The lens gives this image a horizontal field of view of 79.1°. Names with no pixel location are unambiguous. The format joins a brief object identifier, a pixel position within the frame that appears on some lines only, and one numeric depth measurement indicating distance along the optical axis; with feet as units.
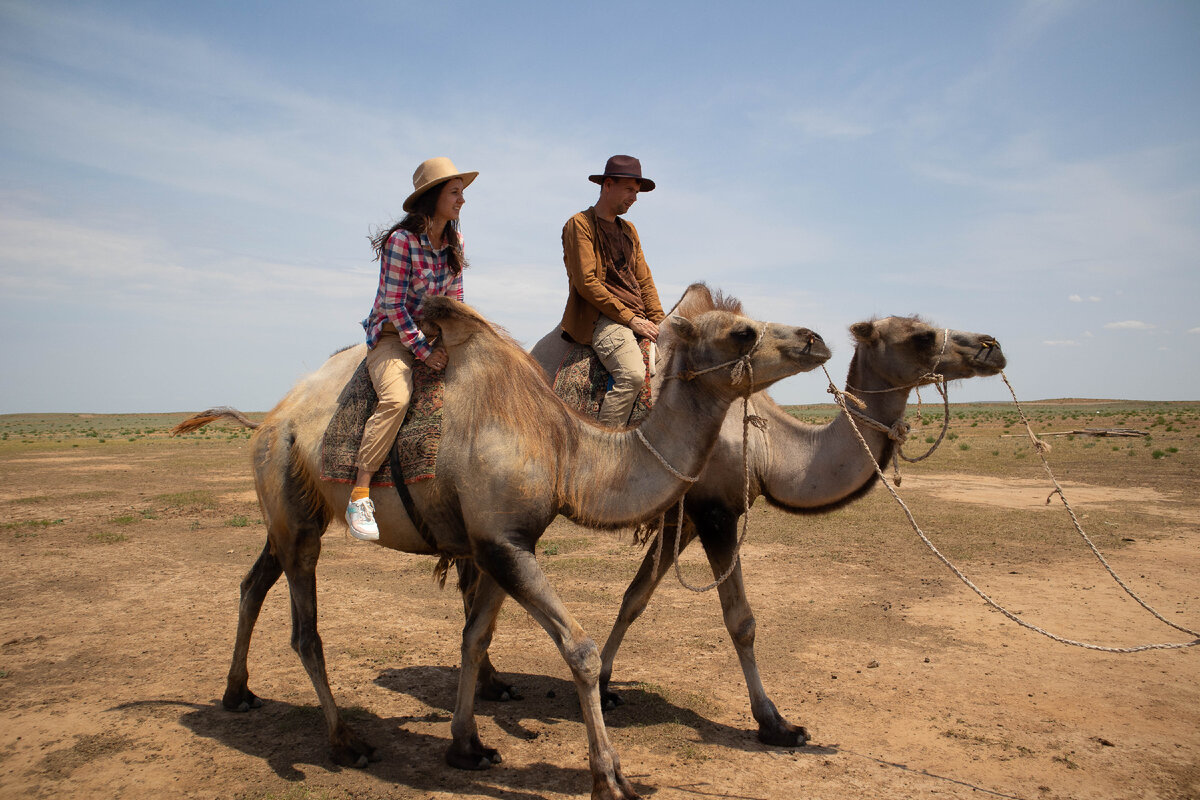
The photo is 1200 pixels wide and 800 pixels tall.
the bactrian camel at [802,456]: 17.53
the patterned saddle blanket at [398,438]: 14.40
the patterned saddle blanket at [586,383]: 17.93
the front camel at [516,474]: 13.58
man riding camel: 17.71
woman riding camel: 14.55
